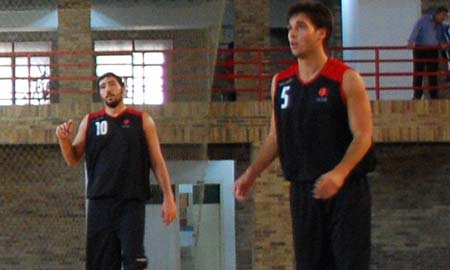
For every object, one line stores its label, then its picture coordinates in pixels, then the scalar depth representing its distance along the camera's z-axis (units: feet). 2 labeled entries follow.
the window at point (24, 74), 46.32
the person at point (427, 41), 49.11
